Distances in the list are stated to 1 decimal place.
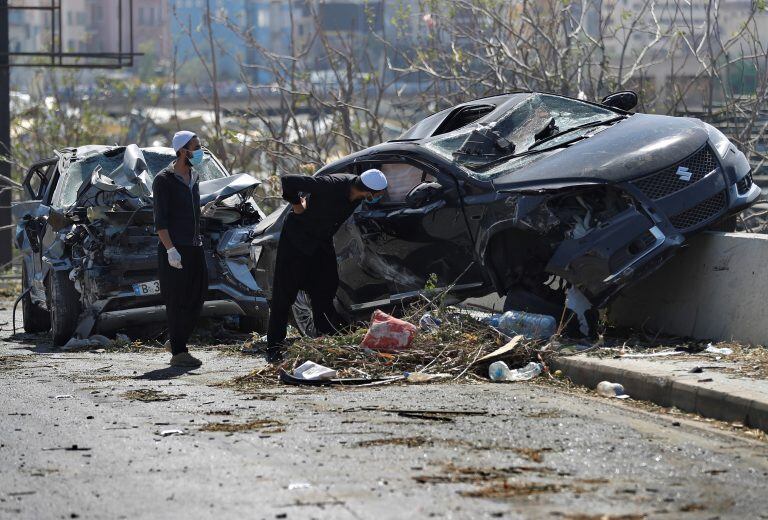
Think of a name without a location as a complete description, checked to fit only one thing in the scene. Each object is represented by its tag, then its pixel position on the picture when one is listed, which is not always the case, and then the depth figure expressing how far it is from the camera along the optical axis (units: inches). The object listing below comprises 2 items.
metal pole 1561.1
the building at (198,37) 6883.9
